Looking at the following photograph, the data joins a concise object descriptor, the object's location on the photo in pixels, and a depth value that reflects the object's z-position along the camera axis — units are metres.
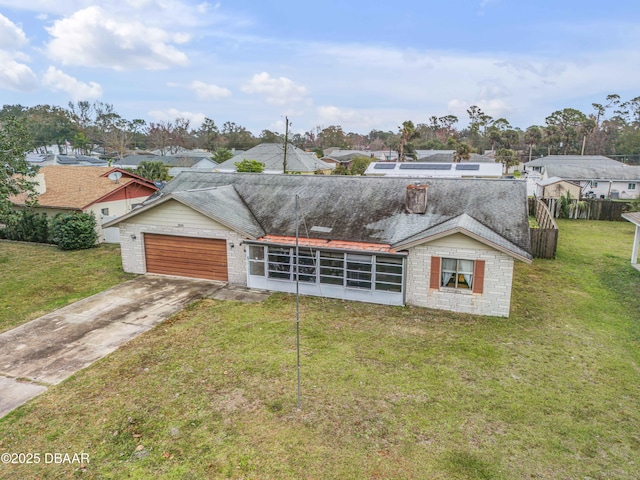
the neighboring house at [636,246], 17.79
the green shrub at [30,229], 22.98
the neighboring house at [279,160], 44.97
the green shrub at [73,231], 21.16
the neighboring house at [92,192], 22.88
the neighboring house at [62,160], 49.67
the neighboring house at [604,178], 42.69
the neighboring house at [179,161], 57.27
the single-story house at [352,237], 12.73
